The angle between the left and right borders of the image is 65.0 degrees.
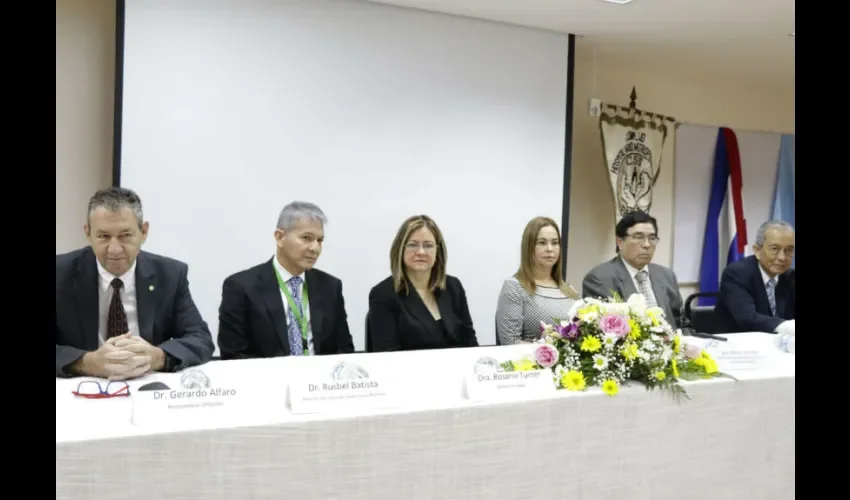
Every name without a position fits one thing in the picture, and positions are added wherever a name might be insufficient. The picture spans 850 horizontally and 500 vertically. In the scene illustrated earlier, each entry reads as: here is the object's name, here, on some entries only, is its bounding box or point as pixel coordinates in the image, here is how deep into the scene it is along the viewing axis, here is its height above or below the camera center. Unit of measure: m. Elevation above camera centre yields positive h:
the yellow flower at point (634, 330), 1.84 -0.25
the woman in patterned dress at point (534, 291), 2.94 -0.24
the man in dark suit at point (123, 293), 1.92 -0.19
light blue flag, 6.32 +0.46
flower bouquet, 1.80 -0.31
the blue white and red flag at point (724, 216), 6.03 +0.21
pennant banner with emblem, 5.22 +0.68
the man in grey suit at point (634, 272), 3.23 -0.17
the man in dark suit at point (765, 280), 3.24 -0.19
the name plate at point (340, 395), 1.45 -0.36
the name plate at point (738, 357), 2.03 -0.36
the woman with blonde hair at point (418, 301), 2.70 -0.28
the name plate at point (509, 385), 1.63 -0.38
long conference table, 1.31 -0.46
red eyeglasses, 1.50 -0.37
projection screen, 3.54 +0.60
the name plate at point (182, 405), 1.33 -0.36
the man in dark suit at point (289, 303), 2.46 -0.27
